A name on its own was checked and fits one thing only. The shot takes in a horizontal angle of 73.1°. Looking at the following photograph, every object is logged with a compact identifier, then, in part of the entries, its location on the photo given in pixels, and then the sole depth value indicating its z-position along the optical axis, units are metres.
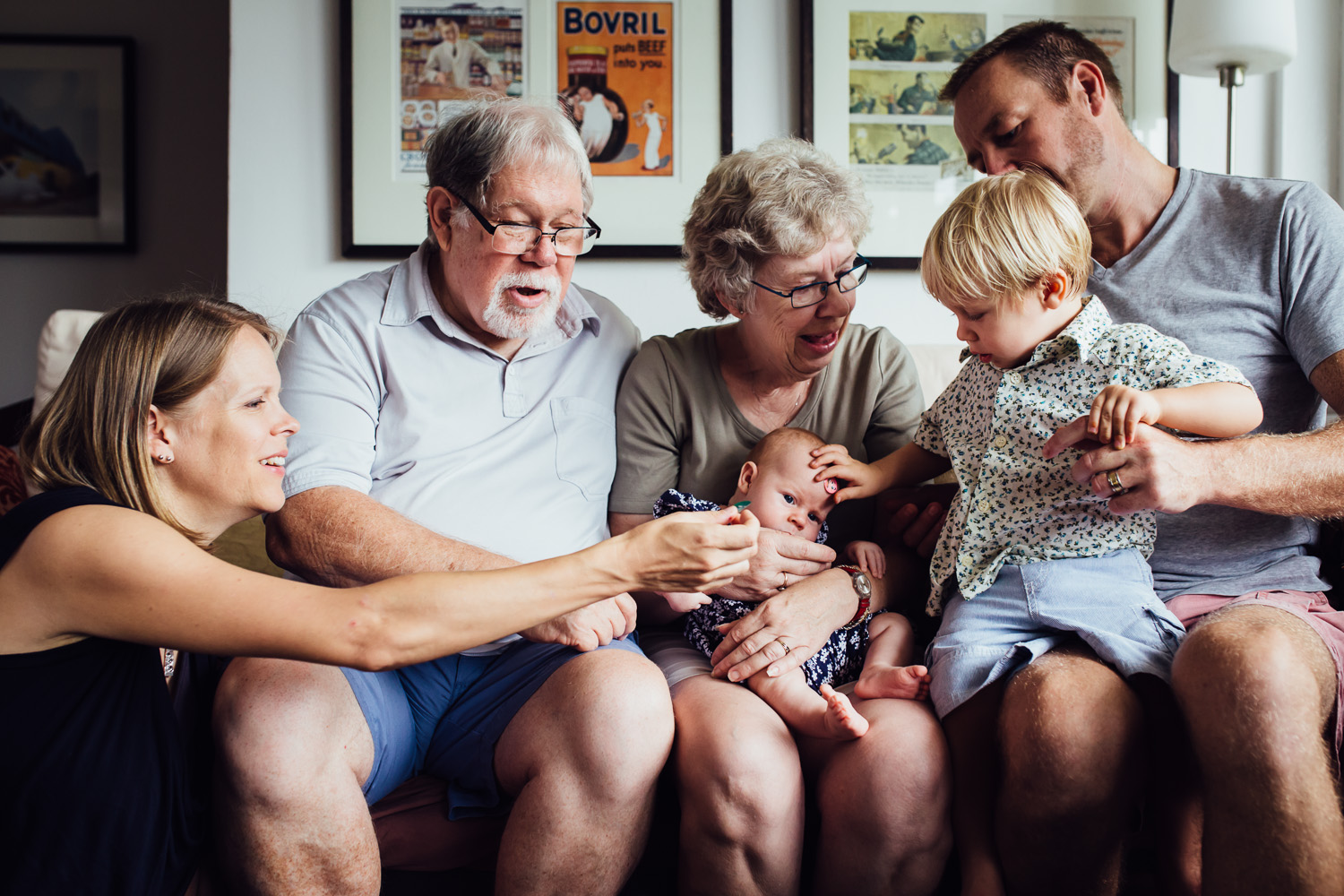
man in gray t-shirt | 1.11
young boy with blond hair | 1.31
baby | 1.43
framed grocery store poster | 2.48
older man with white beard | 1.21
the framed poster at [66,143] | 3.79
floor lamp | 2.31
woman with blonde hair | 1.02
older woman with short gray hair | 1.28
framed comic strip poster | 2.55
